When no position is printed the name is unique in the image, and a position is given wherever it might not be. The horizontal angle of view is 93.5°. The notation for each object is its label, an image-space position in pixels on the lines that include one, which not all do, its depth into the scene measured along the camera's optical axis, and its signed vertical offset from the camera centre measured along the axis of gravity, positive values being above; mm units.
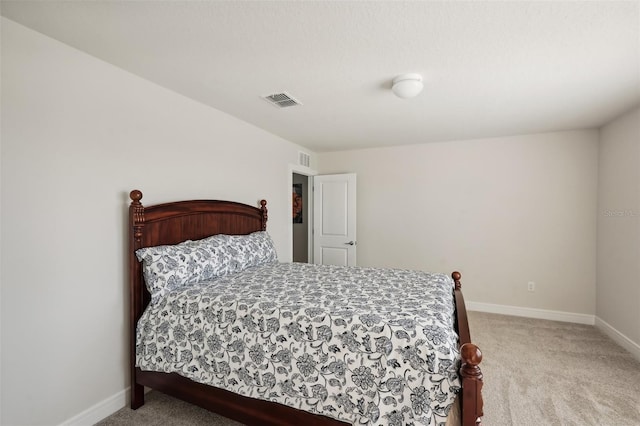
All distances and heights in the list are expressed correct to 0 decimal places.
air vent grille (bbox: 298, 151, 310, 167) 4570 +797
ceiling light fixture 2189 +925
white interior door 4707 -148
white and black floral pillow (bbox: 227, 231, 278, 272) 2709 -394
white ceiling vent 2600 +987
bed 1377 -765
